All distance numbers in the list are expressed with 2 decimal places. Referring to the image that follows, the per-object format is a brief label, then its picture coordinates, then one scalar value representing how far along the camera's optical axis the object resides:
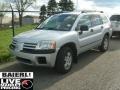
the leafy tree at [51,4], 25.98
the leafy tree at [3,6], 30.29
